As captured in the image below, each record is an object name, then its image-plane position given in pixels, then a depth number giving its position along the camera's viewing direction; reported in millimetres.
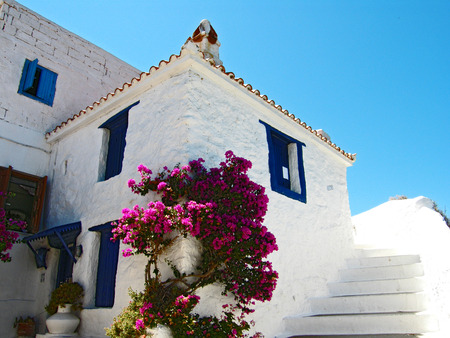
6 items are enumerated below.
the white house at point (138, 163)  6086
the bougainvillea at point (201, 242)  4665
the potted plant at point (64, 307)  6074
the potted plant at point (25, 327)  7102
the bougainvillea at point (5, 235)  6195
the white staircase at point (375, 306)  5774
